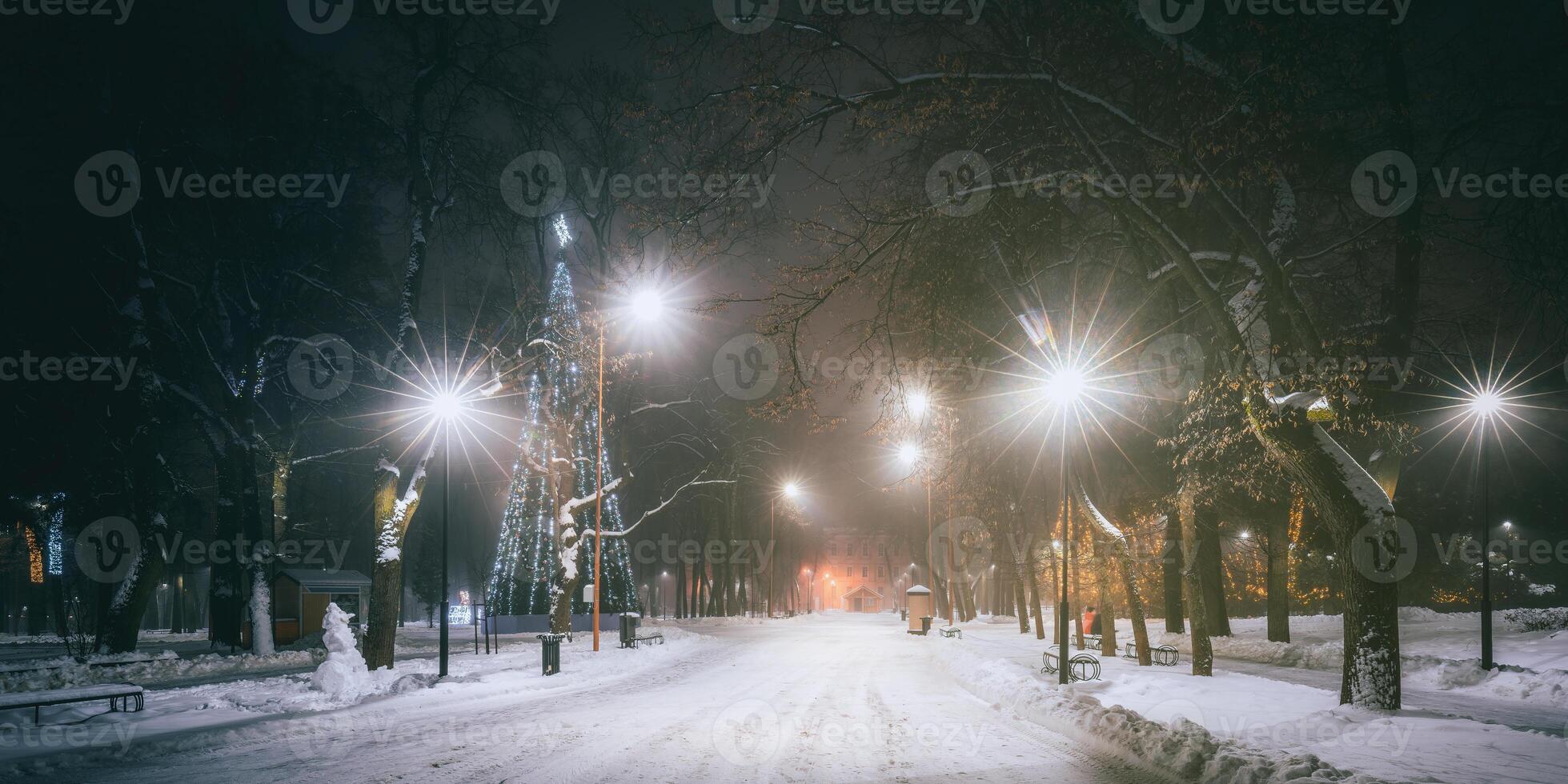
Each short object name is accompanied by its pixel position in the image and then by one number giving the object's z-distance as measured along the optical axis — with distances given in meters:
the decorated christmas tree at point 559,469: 24.41
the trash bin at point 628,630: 26.11
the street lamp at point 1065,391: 16.06
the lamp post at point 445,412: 17.20
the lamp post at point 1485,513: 17.06
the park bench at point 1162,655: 20.81
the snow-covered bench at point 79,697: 10.72
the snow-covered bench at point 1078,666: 15.87
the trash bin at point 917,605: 40.62
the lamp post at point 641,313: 19.66
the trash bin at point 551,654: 17.86
